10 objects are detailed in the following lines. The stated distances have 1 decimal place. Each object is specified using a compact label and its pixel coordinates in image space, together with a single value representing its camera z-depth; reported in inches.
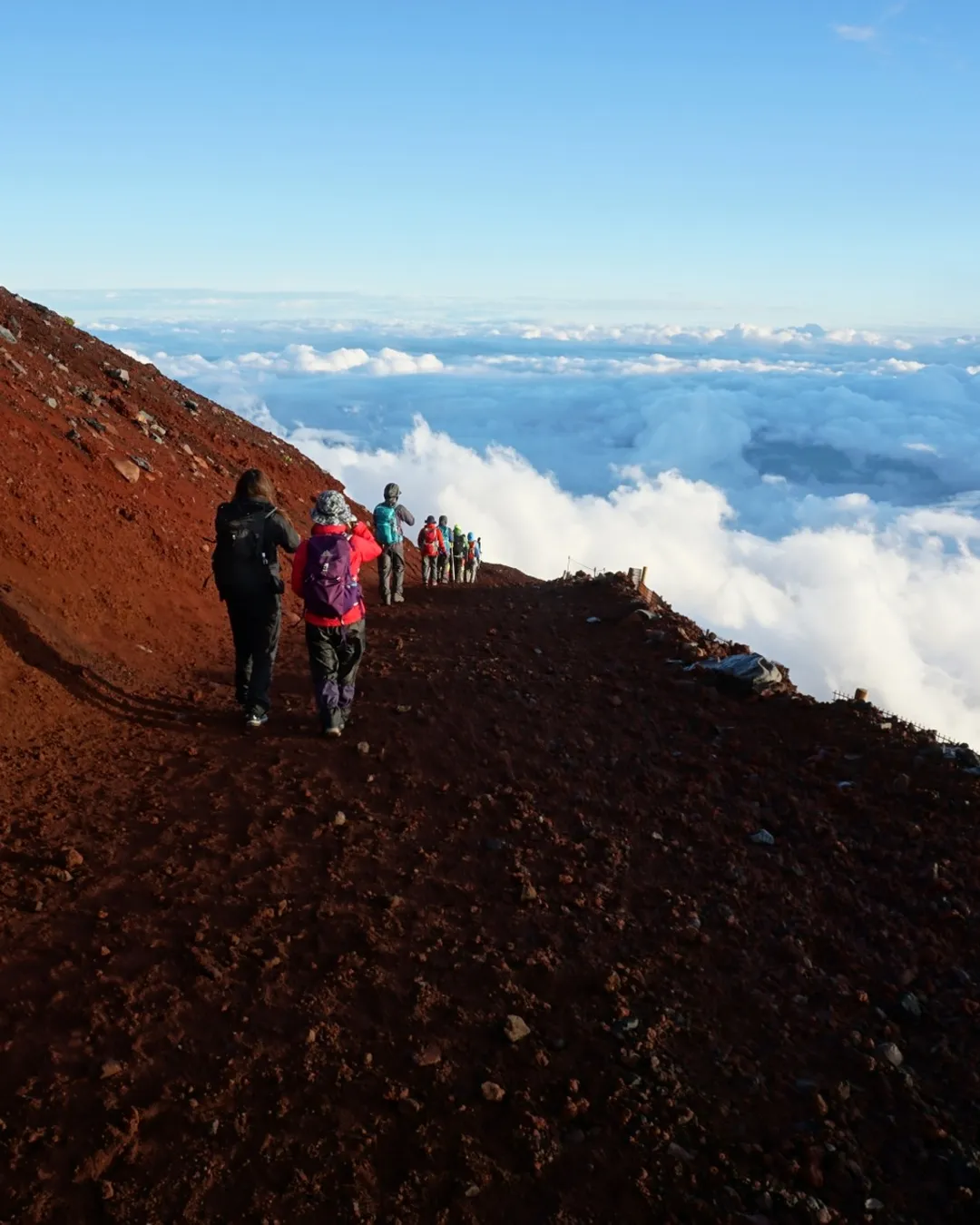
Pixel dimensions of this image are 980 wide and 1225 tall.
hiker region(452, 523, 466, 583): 791.7
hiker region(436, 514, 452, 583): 700.7
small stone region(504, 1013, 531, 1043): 162.2
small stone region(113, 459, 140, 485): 514.0
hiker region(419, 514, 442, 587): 670.5
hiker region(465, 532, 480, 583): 831.7
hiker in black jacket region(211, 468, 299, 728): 290.4
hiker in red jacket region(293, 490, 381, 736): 281.3
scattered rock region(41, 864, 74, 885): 201.2
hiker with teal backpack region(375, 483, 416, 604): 523.8
